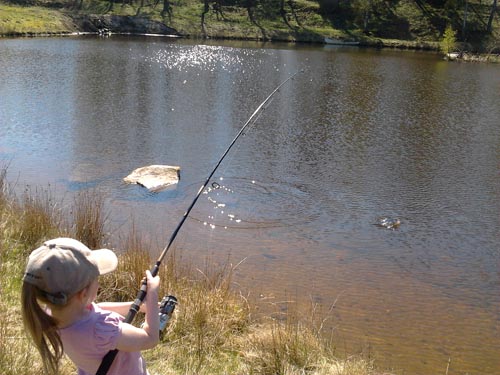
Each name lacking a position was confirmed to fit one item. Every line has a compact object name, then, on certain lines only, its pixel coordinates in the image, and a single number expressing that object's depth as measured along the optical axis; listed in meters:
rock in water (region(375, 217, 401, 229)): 7.69
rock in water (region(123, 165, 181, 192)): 8.65
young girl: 1.96
